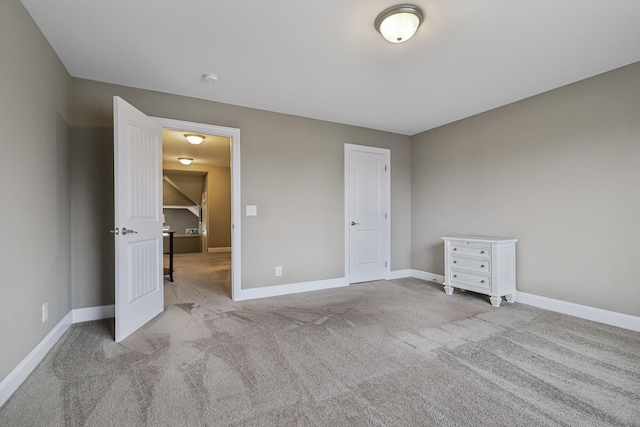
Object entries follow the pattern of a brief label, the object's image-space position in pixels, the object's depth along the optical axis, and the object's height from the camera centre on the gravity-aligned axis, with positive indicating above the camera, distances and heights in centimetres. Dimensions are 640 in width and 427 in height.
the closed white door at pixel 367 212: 433 +2
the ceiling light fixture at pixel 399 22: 187 +128
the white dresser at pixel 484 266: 324 -63
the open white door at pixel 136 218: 239 -3
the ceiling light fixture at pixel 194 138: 483 +130
